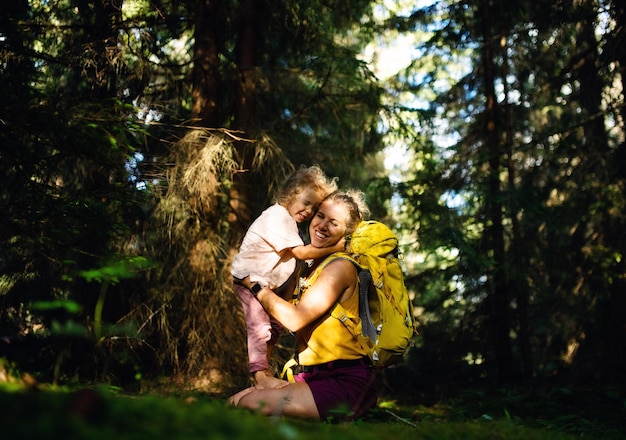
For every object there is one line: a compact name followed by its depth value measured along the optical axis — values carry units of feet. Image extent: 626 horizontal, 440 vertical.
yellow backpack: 12.09
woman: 11.31
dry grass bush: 23.32
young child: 16.39
